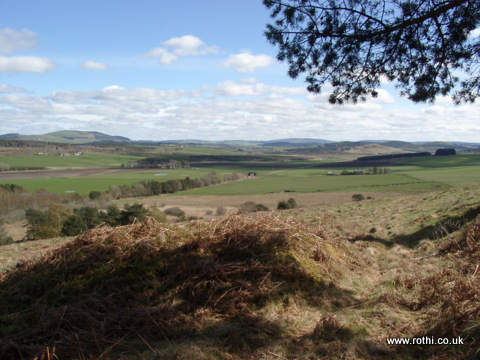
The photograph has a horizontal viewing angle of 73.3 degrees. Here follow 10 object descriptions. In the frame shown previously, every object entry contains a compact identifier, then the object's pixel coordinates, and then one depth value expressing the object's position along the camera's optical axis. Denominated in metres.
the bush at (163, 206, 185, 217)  32.72
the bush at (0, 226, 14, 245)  19.09
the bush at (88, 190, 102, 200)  52.68
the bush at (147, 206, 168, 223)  24.26
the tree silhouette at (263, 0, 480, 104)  6.79
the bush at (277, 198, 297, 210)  28.35
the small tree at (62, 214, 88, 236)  20.95
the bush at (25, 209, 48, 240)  22.71
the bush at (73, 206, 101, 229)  25.23
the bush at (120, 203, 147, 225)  20.94
